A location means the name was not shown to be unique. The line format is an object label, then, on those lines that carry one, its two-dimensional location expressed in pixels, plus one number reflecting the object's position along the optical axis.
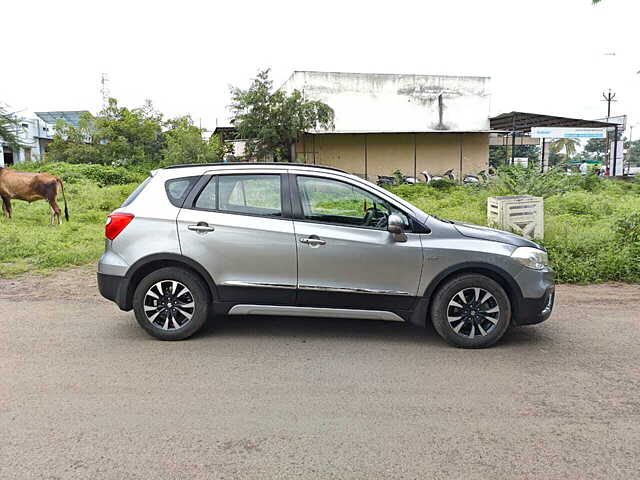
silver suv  5.08
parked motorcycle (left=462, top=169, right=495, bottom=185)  29.38
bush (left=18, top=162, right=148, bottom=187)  26.69
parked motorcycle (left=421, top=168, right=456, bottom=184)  31.22
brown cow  13.48
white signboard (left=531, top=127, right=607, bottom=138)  28.27
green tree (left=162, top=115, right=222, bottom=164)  27.19
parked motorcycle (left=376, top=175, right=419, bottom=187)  28.50
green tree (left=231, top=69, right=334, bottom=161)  26.83
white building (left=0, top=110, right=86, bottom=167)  57.22
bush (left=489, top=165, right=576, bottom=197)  13.18
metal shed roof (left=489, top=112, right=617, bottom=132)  30.84
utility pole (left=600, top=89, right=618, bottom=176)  31.09
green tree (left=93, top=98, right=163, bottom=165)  38.56
